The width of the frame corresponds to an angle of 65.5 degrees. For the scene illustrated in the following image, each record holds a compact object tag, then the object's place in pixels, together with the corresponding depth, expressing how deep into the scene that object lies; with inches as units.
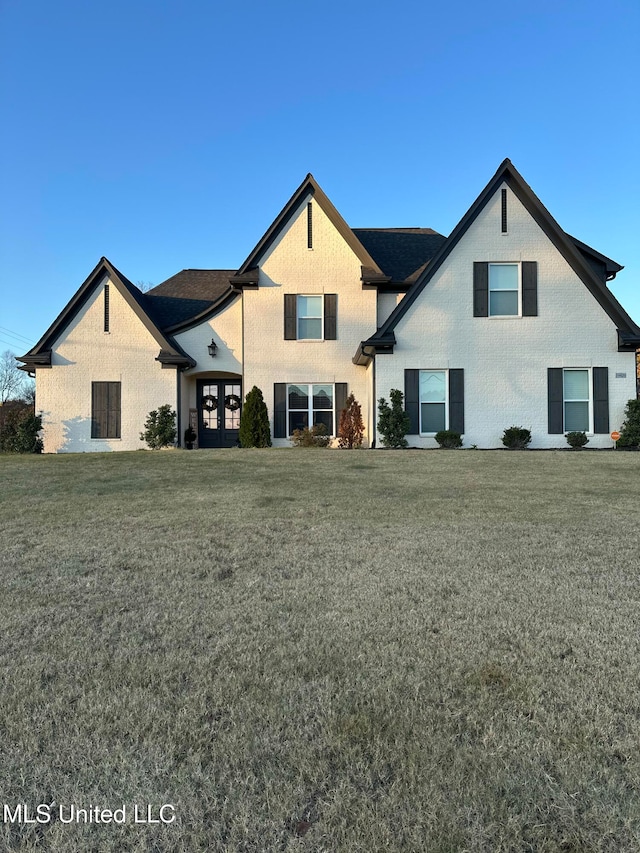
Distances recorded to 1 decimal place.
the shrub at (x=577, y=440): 561.9
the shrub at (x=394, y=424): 567.5
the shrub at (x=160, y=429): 624.1
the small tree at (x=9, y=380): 2155.5
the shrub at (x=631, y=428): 556.4
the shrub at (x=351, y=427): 588.1
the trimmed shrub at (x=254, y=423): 608.7
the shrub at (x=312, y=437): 601.3
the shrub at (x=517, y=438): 565.6
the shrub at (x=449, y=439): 563.5
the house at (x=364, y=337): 581.3
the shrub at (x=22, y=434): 613.0
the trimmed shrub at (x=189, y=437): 665.0
